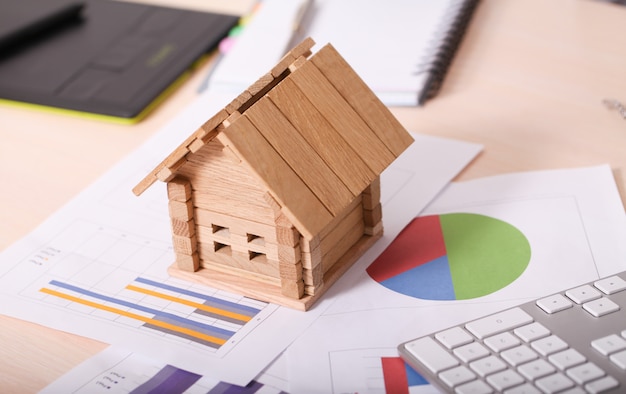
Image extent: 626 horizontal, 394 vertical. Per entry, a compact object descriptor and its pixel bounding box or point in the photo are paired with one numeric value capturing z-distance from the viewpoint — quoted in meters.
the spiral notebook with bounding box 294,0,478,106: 1.16
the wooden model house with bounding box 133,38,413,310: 0.89
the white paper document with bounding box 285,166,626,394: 0.88
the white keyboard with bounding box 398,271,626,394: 0.84
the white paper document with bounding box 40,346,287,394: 0.87
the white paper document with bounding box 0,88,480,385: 0.90
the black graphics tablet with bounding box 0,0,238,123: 1.17
